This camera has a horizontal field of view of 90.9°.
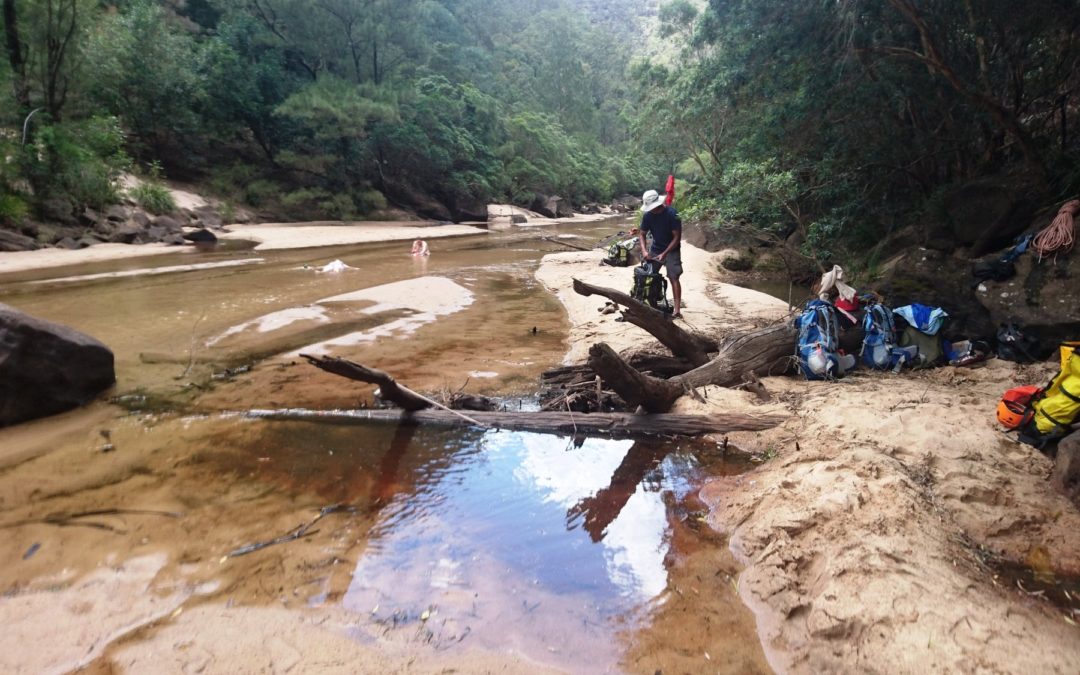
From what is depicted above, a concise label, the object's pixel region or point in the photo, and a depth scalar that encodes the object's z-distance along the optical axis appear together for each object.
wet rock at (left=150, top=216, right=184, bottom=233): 17.95
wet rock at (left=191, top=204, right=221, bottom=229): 21.30
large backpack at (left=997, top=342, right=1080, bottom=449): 3.18
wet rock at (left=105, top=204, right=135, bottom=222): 16.75
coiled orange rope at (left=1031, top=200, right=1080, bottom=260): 5.36
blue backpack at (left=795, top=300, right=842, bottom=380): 5.00
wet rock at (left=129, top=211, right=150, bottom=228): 17.25
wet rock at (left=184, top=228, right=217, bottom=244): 17.83
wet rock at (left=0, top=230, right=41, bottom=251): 13.21
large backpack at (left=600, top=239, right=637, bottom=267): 13.71
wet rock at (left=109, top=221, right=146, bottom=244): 16.06
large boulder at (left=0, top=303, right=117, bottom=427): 4.28
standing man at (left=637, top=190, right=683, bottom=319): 7.43
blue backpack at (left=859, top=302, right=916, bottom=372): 5.16
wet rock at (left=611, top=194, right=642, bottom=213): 52.16
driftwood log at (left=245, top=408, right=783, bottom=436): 4.23
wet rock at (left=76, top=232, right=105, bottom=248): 14.74
